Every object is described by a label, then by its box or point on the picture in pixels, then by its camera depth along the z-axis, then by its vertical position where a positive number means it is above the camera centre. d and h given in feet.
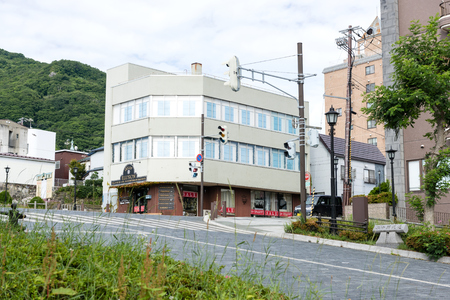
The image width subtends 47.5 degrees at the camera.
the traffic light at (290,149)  72.33 +8.00
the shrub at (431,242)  46.57 -3.32
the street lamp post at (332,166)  61.77 +4.88
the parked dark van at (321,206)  115.65 -0.06
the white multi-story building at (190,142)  146.61 +18.74
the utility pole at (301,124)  69.72 +11.44
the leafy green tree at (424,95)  58.80 +13.32
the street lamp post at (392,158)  90.34 +8.61
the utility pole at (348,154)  106.63 +10.89
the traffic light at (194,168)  116.06 +8.34
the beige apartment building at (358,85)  251.19 +60.98
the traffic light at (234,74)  70.08 +17.88
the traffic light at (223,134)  104.01 +14.36
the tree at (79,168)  224.74 +15.82
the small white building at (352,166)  181.16 +14.10
